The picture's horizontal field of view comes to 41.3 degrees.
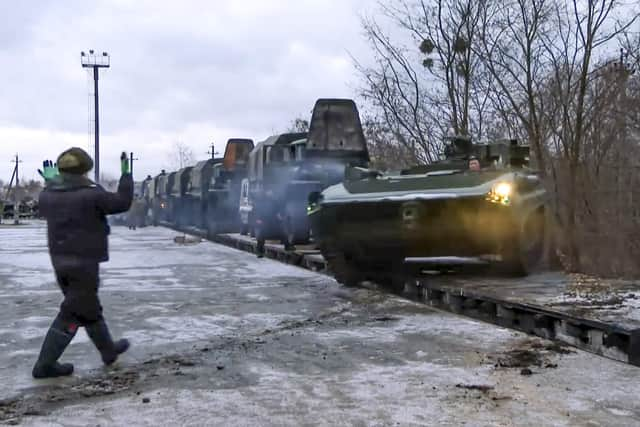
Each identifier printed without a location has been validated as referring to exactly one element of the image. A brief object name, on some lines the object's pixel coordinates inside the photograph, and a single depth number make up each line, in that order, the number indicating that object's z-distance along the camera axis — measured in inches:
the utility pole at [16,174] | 2965.6
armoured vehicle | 330.6
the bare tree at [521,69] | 643.5
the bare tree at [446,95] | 698.8
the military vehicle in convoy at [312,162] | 580.7
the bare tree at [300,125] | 1707.7
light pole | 1702.3
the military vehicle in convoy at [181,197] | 1215.6
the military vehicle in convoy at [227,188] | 893.8
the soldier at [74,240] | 207.6
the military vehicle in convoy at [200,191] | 1050.7
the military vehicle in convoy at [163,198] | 1380.4
